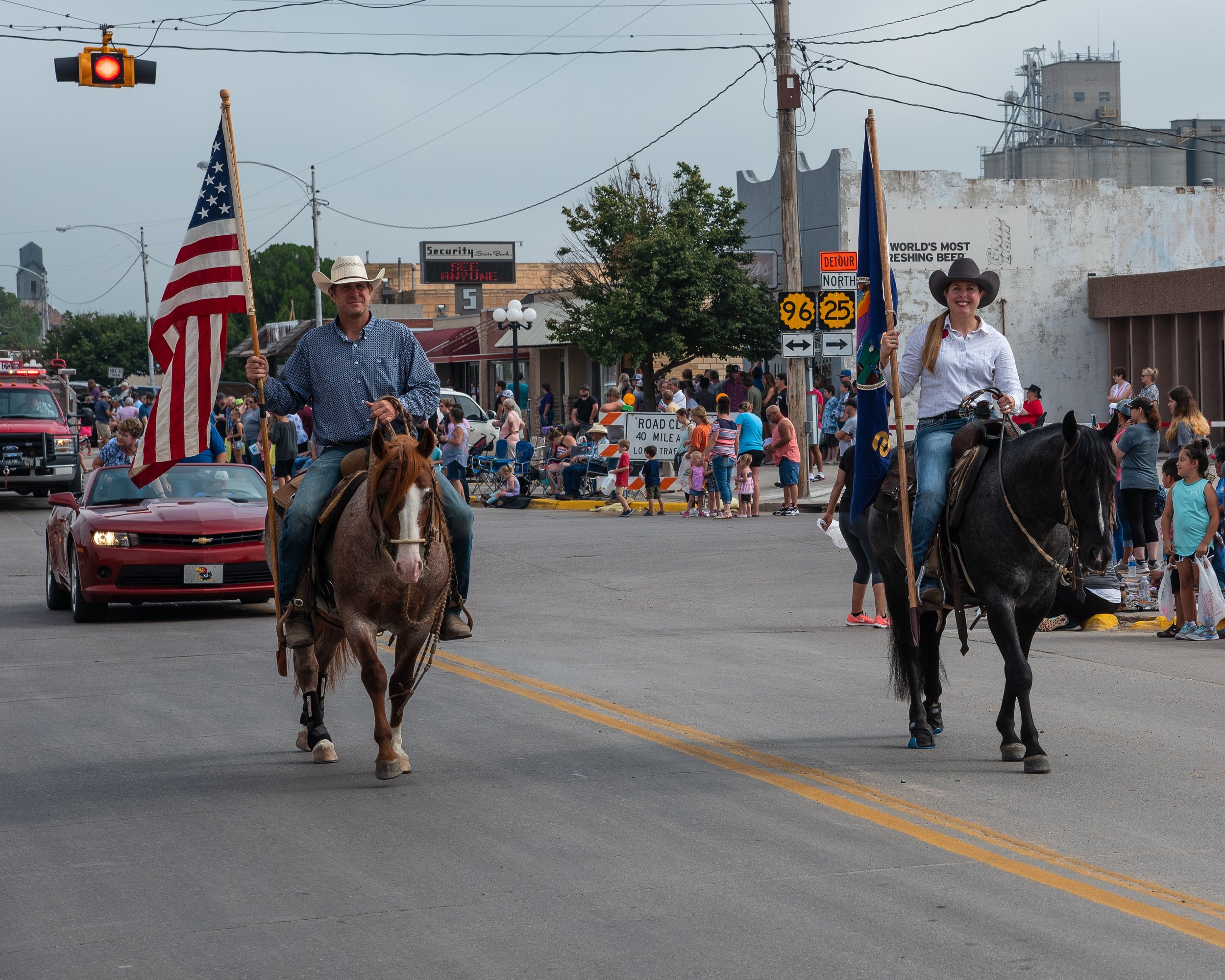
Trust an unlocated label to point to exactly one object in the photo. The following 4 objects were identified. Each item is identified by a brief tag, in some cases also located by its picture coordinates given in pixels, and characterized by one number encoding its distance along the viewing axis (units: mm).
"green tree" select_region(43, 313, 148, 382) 113438
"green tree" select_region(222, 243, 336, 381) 110188
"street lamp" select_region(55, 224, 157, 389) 86819
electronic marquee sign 71562
